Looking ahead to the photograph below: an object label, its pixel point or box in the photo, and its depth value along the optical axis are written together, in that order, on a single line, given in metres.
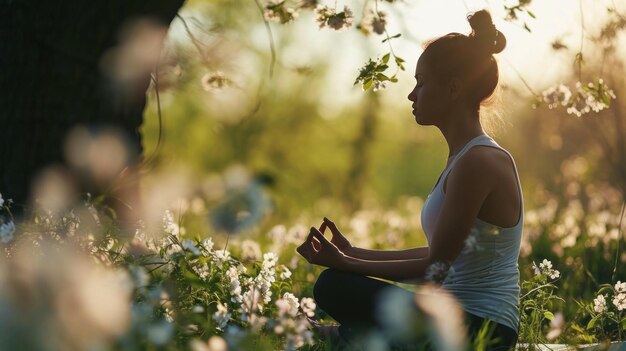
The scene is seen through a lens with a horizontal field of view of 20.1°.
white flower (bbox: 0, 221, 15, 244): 7.07
